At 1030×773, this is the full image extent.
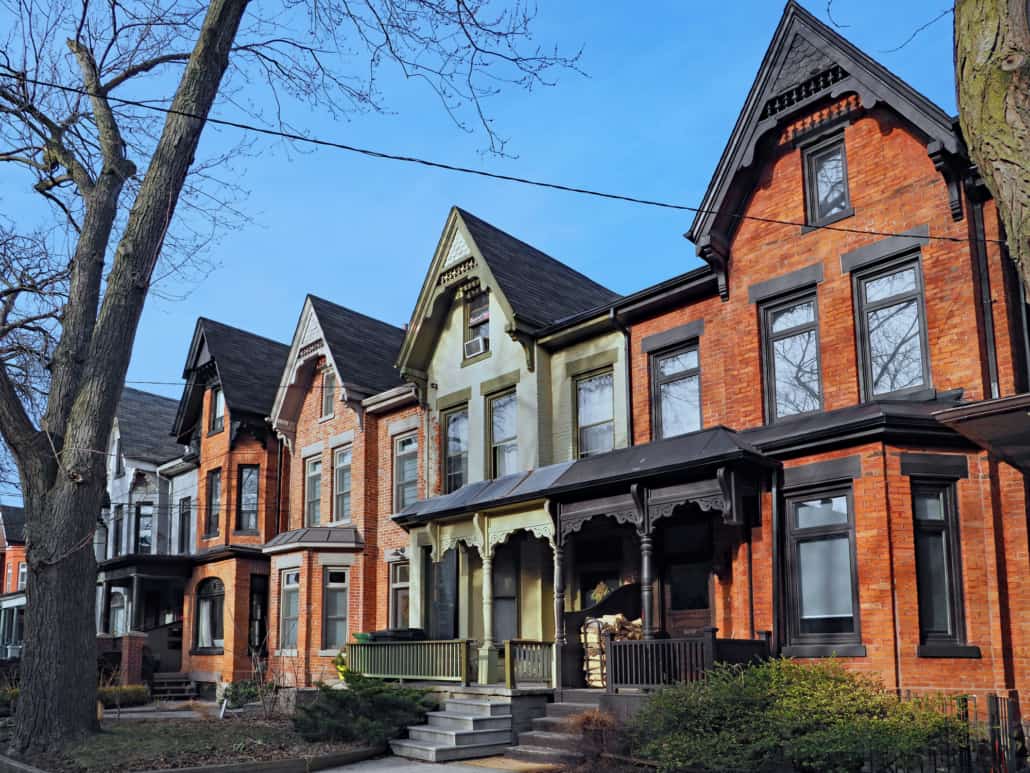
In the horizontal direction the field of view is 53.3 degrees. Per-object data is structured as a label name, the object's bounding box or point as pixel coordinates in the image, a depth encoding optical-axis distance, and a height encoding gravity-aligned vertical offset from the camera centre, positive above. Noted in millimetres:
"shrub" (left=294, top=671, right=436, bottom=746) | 15484 -2250
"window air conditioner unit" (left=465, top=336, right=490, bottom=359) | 22219 +4688
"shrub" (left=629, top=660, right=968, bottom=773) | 10180 -1716
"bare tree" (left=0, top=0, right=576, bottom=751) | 14125 +3285
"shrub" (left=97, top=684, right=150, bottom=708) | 25750 -3249
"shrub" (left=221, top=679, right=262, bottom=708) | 23656 -2966
